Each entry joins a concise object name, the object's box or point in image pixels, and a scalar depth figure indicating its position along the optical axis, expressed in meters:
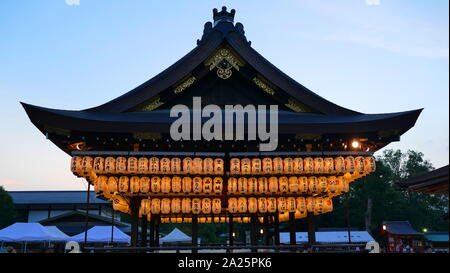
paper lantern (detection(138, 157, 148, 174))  13.41
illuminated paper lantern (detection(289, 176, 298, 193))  14.02
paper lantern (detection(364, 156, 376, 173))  13.91
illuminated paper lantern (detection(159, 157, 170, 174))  13.52
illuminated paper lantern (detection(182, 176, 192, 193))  13.86
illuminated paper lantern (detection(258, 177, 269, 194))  14.12
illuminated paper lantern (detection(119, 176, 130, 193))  13.64
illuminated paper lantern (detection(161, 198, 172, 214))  14.41
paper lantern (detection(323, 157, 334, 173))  13.87
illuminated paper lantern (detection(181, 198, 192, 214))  14.48
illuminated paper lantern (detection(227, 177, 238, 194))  14.01
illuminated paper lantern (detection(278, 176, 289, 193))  14.11
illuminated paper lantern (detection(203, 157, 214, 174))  13.70
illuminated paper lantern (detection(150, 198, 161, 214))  14.43
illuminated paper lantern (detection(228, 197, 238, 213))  14.62
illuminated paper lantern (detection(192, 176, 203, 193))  13.85
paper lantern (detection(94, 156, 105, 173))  13.34
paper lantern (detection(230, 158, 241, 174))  13.67
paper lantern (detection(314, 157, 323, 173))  13.84
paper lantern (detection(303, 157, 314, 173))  13.81
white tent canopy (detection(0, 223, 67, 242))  24.09
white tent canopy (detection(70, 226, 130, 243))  28.66
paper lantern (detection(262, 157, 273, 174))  13.72
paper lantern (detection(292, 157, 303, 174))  13.78
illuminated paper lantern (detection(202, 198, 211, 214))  14.55
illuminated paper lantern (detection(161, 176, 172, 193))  13.67
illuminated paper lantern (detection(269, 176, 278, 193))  14.06
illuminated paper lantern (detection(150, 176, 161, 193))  13.65
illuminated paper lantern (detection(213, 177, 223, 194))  13.99
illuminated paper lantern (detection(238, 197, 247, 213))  14.59
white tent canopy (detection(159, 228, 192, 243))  32.38
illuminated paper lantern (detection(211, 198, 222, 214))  14.63
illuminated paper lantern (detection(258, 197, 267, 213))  14.69
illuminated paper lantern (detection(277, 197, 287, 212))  14.69
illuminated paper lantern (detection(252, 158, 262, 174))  13.73
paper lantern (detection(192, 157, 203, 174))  13.62
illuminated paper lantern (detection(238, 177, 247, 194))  14.09
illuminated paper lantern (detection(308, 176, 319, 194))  14.11
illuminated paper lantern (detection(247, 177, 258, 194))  14.10
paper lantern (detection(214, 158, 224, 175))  13.76
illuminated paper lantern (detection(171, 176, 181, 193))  13.80
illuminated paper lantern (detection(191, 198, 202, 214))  14.46
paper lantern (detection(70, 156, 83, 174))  13.18
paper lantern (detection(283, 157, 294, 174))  13.77
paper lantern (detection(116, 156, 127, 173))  13.32
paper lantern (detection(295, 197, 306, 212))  14.83
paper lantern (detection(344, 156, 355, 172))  13.82
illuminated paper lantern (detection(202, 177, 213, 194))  13.95
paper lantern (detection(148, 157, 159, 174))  13.48
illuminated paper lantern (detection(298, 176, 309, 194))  14.11
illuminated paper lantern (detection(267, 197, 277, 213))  14.68
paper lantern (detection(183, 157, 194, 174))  13.55
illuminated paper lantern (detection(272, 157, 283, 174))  13.75
